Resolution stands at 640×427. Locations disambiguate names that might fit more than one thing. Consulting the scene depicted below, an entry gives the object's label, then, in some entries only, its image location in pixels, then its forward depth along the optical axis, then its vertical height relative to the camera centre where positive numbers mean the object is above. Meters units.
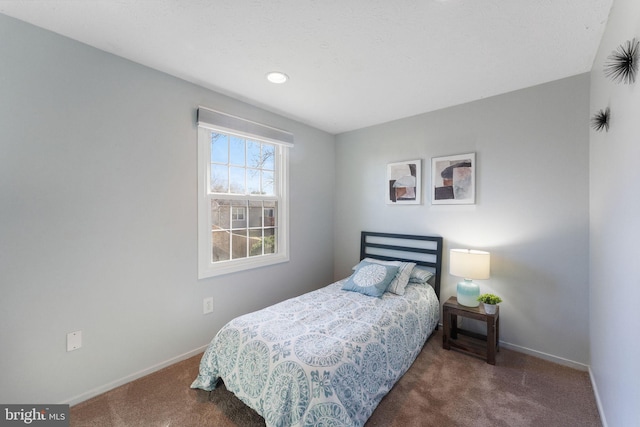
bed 1.33 -0.84
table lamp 2.20 -0.48
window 2.30 +0.19
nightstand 2.11 -1.08
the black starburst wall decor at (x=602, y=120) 1.52 +0.58
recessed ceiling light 2.04 +1.10
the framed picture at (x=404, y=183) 2.87 +0.35
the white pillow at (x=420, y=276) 2.62 -0.64
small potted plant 2.15 -0.75
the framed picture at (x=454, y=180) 2.53 +0.34
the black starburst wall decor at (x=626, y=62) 1.06 +0.67
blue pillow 2.38 -0.63
